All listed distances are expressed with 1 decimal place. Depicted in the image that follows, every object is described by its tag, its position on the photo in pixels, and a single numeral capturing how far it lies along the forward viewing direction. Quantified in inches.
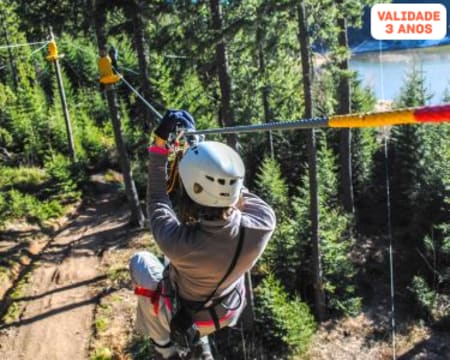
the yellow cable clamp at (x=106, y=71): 316.0
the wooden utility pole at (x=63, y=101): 728.3
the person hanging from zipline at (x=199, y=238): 100.8
